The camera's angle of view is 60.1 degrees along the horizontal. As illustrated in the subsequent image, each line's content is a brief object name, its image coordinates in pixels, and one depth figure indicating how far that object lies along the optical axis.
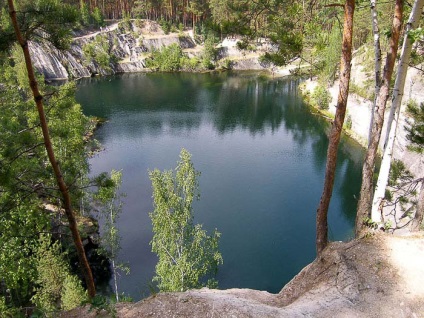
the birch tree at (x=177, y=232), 16.91
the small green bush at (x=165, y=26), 89.38
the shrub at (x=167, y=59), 84.56
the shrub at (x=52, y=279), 15.10
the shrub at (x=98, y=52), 79.00
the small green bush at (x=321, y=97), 50.21
